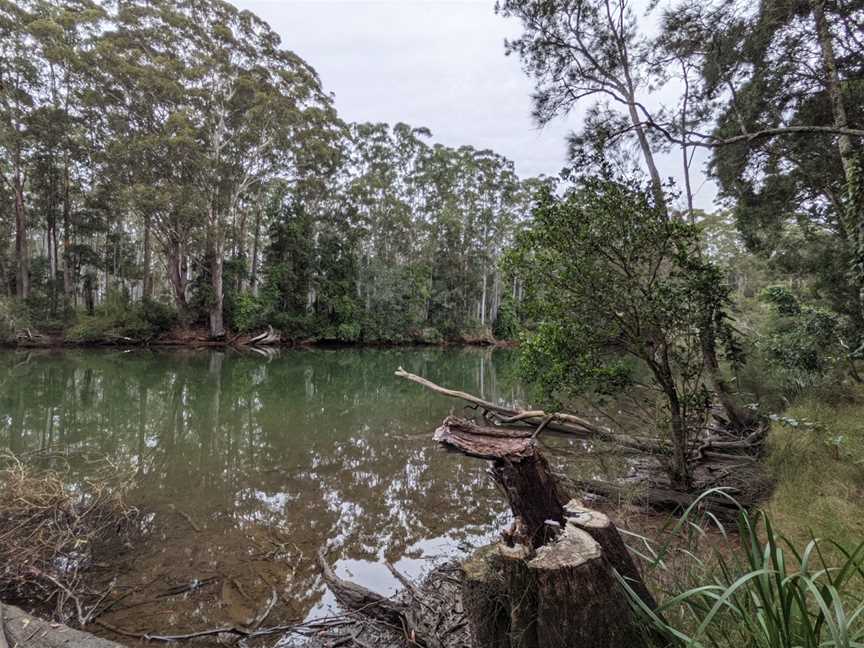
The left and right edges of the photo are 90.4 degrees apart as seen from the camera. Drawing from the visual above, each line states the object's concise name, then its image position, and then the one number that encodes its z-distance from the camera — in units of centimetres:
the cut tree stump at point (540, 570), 136
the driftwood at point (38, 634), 184
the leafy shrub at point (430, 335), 2695
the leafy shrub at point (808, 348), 598
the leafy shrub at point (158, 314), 1955
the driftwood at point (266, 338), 2131
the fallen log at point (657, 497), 351
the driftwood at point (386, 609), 220
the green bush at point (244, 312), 2106
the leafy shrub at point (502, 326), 3003
